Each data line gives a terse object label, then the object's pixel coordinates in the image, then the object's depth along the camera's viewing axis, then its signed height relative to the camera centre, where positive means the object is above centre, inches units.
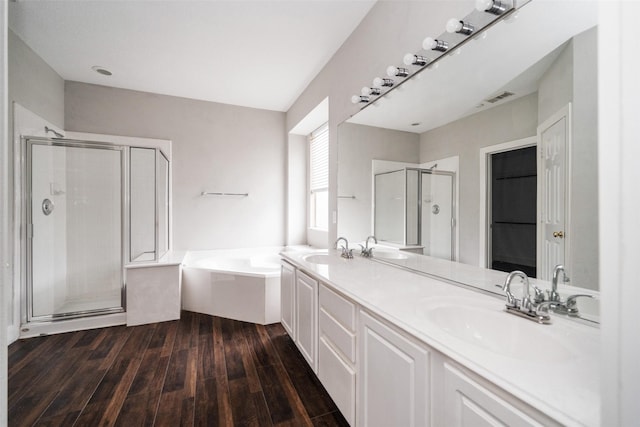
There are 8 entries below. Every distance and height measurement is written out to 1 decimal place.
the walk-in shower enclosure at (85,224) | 110.4 -4.9
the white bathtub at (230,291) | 112.5 -32.5
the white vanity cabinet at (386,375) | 27.7 -21.6
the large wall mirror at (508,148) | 37.0 +11.2
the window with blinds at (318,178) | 150.6 +19.1
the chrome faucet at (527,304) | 37.7 -12.6
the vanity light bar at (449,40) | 46.6 +33.5
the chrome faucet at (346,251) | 88.4 -12.1
